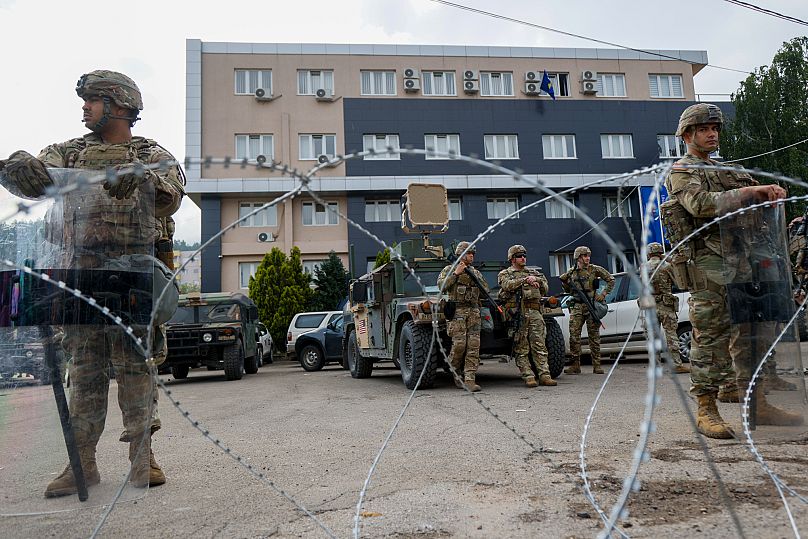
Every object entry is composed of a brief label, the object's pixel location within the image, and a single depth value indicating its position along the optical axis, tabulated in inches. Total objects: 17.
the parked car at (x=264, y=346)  627.7
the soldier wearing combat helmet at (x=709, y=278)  142.6
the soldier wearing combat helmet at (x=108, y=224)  109.4
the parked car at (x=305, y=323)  608.1
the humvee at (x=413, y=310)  284.5
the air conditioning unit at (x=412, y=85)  968.9
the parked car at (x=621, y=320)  380.8
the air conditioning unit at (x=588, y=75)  999.6
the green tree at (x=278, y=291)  789.9
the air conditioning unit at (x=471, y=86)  978.1
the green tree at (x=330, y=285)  837.8
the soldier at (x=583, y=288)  350.3
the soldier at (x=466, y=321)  276.4
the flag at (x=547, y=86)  985.5
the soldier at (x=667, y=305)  318.3
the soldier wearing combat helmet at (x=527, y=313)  290.8
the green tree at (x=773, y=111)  696.4
